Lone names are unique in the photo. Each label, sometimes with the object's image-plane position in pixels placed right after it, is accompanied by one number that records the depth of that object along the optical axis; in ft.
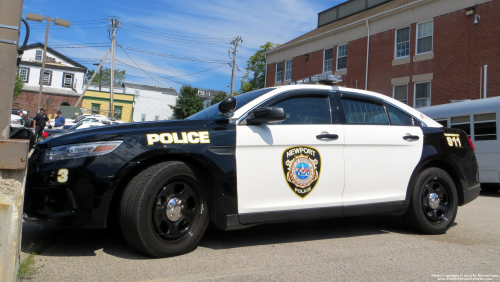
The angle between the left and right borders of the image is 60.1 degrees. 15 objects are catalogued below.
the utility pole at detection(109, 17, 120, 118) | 122.72
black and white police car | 11.24
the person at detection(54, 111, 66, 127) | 68.01
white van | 32.53
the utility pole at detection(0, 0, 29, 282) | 8.71
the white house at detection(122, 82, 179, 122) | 223.10
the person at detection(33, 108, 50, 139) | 59.47
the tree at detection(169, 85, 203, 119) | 165.58
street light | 79.41
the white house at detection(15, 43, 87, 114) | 162.50
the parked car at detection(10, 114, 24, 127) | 60.39
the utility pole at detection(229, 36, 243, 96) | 130.31
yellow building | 174.60
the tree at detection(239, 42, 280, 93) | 153.58
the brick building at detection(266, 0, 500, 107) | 56.90
